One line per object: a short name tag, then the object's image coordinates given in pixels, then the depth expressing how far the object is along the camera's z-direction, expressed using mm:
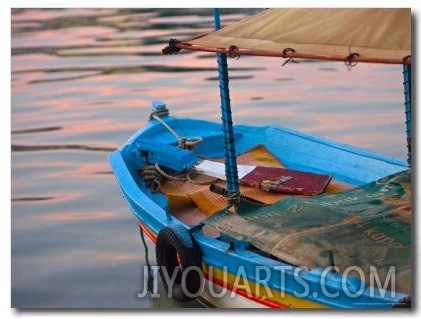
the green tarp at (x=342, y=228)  4809
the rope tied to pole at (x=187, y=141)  6695
